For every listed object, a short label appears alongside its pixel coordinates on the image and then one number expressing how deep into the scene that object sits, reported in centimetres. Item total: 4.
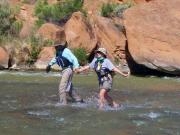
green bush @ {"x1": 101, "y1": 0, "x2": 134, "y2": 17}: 3094
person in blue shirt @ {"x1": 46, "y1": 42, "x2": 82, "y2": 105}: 1346
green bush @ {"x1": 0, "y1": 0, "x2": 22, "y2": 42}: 2939
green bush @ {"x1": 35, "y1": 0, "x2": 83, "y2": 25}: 3350
